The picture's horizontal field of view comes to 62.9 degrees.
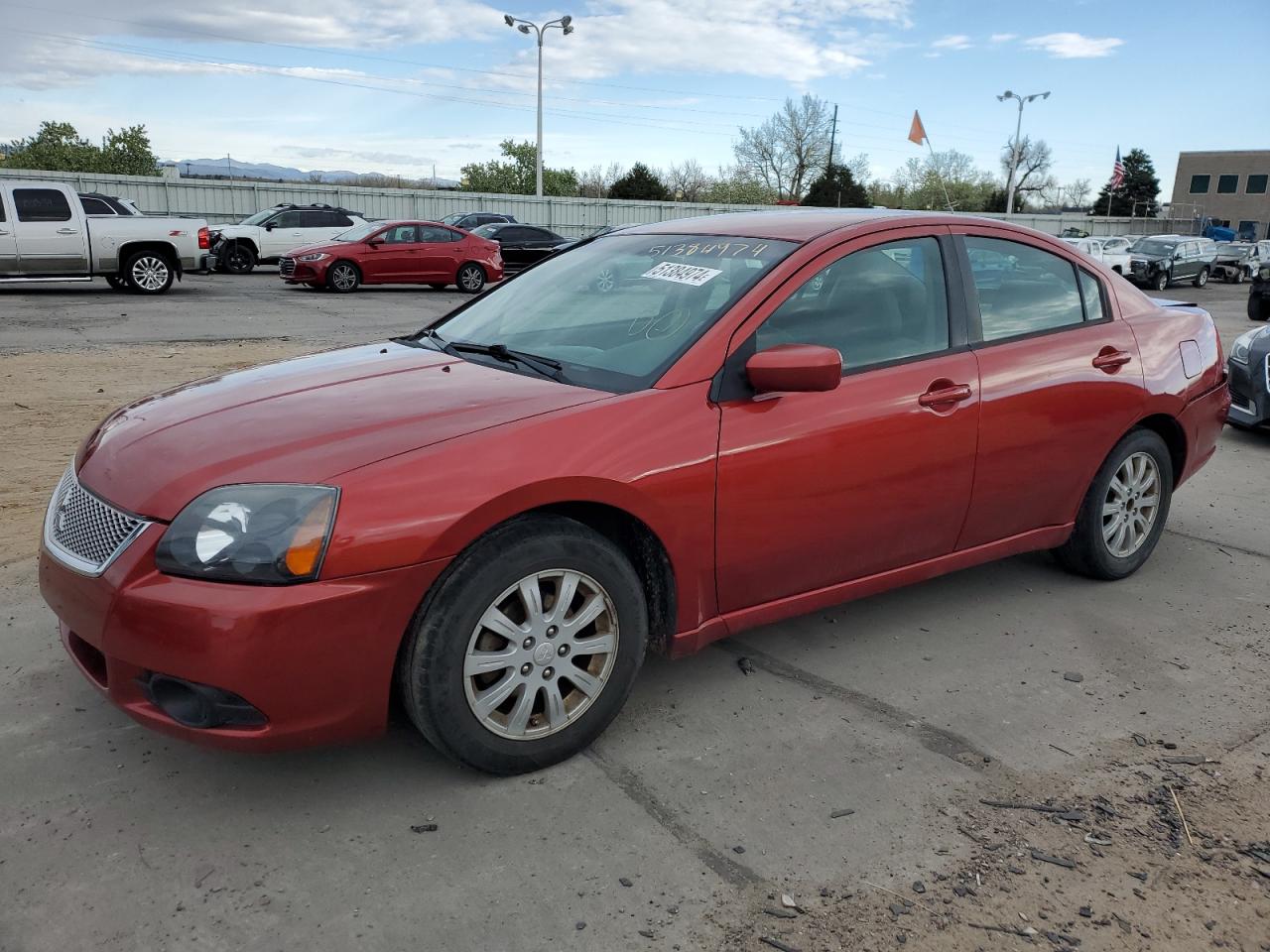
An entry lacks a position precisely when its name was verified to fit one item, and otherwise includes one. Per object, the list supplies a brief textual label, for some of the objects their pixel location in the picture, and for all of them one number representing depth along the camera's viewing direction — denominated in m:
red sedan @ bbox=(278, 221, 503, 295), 19.92
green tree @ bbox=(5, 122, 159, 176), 59.81
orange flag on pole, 28.32
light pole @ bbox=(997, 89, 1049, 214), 51.31
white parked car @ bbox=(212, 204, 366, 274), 23.91
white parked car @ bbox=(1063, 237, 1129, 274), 28.77
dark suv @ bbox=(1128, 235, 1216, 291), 29.70
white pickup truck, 16.39
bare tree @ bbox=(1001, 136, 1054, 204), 94.88
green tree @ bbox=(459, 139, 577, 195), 78.81
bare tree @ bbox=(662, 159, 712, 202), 78.19
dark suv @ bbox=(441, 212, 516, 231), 30.08
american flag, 44.05
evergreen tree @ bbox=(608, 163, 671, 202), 51.72
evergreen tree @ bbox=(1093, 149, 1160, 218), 96.31
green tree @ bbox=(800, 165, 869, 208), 62.03
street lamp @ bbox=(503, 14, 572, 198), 38.69
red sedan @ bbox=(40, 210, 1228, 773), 2.59
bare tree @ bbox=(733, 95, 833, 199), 76.75
